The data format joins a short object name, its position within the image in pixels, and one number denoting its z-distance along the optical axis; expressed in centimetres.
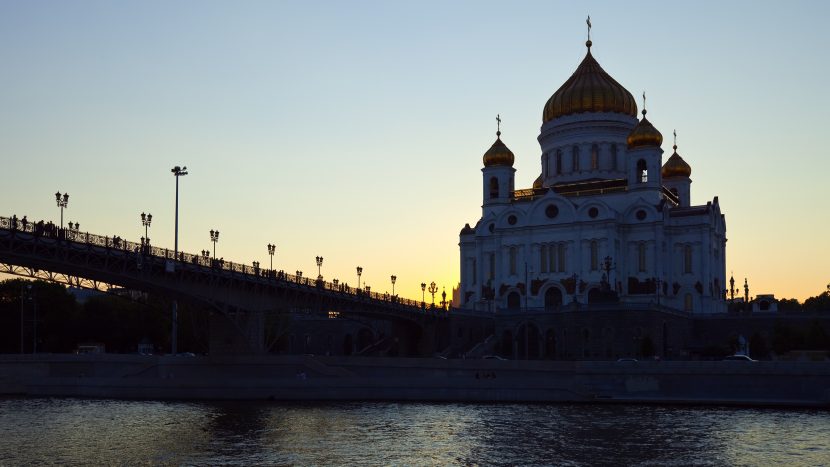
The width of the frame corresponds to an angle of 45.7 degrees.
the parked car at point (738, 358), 5985
